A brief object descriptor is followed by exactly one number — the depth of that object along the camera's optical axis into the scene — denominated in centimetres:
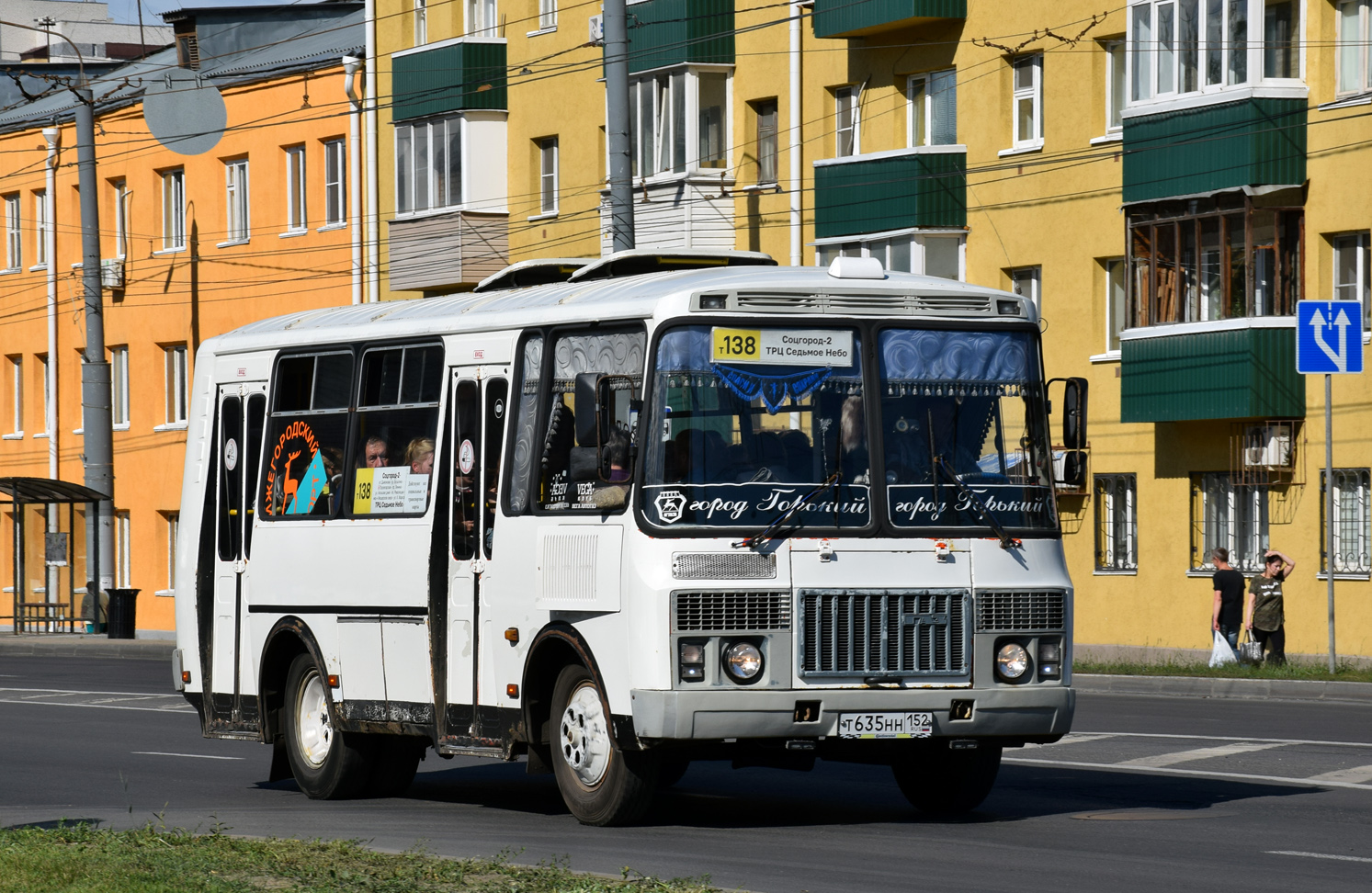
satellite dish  5209
